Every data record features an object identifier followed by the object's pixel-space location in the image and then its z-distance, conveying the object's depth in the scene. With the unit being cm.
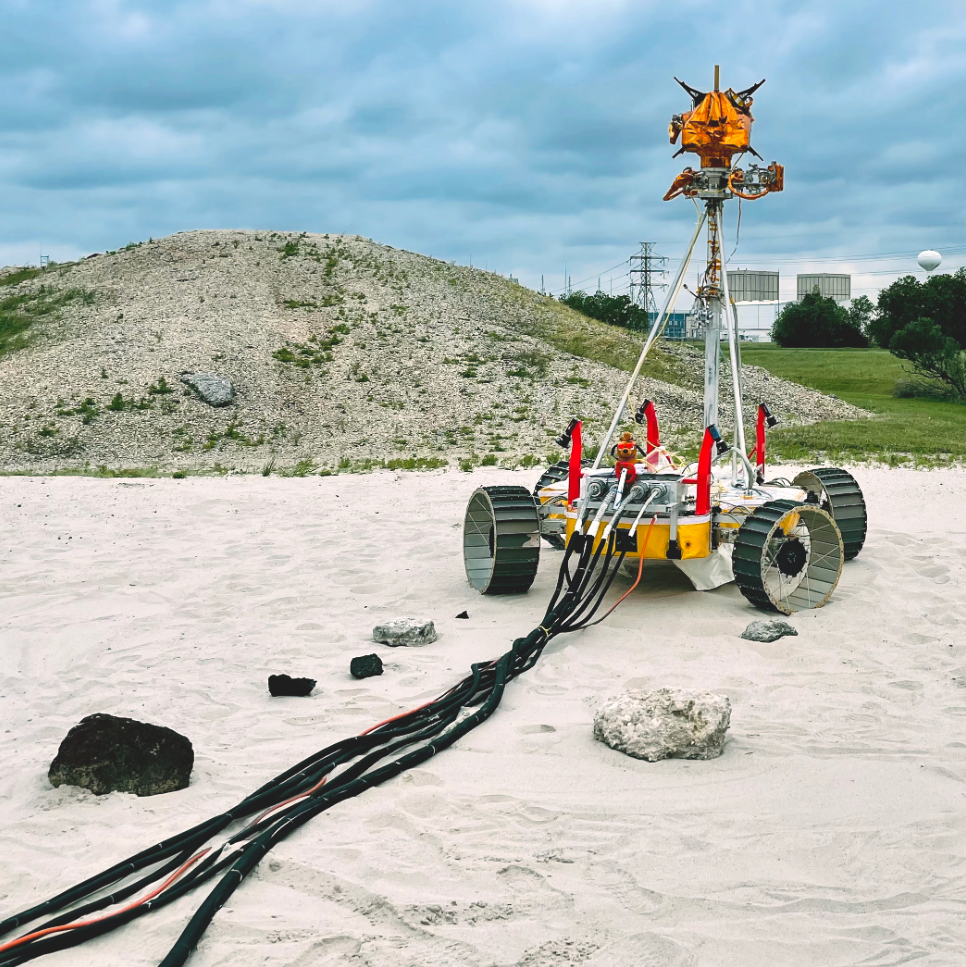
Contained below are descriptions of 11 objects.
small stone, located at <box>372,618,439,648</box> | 676
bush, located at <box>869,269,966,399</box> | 4922
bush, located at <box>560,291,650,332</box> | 4869
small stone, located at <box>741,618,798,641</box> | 670
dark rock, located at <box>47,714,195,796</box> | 450
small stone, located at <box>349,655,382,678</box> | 607
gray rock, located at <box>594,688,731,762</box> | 480
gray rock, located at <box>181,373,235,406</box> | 2561
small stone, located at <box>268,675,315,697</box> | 577
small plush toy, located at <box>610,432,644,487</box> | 777
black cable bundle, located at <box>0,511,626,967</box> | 343
